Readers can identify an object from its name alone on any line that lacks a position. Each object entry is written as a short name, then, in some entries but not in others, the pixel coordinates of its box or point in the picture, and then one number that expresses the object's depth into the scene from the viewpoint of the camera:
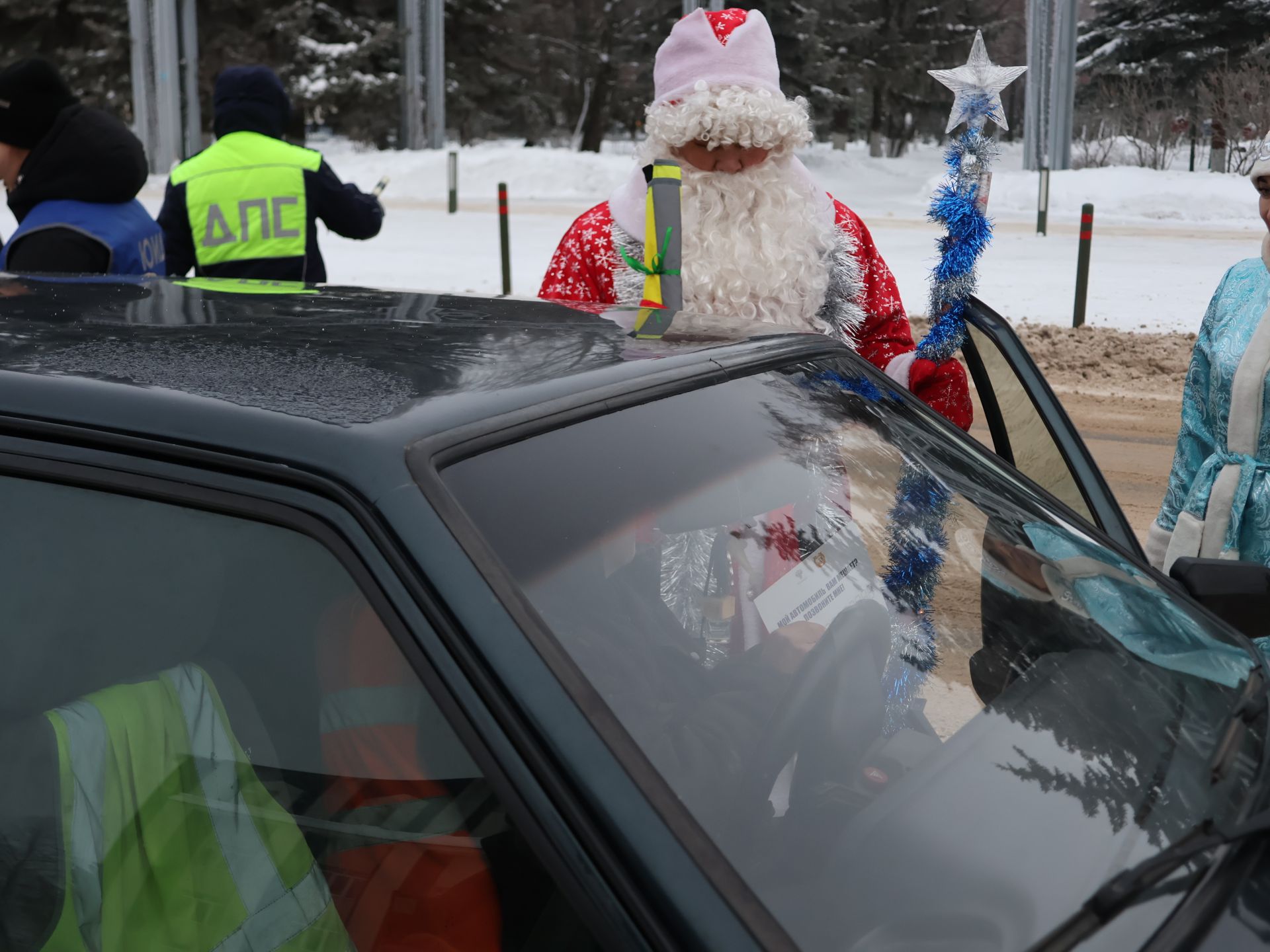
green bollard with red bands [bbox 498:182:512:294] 12.55
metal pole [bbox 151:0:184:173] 26.97
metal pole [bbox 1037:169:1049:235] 16.53
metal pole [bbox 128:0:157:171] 26.75
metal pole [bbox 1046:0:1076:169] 23.64
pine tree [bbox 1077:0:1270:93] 31.09
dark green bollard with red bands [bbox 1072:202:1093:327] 10.57
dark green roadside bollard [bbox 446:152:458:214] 21.05
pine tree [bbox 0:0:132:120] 35.38
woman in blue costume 2.89
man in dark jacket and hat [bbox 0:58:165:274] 3.91
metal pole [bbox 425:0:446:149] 28.80
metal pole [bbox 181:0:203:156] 29.20
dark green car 1.20
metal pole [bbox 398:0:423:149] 29.38
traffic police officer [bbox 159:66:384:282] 4.88
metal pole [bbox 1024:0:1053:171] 23.44
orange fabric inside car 1.27
